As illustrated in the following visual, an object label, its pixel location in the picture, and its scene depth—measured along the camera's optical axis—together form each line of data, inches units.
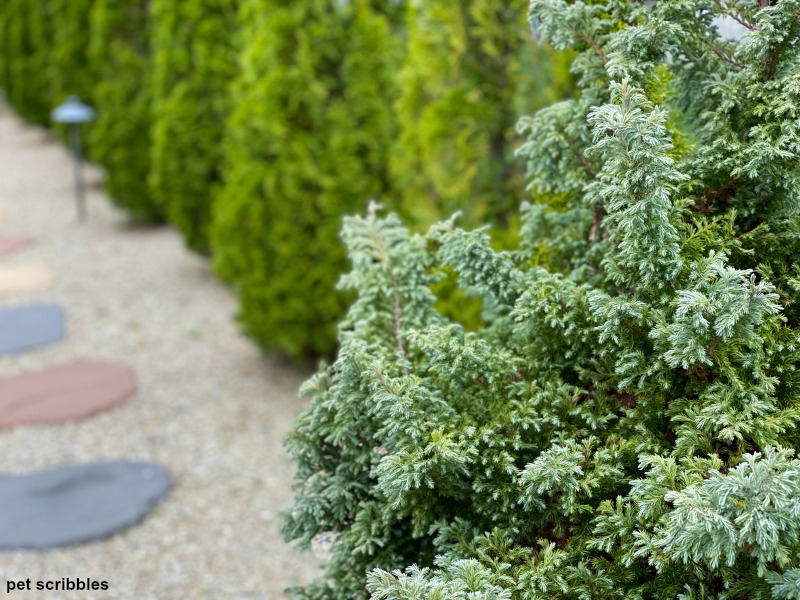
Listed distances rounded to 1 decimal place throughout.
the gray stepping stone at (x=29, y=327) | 236.4
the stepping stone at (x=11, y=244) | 328.6
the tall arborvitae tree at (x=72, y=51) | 389.7
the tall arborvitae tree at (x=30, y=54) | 484.4
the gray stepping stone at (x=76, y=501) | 144.3
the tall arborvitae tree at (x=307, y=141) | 188.5
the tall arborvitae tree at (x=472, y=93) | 149.2
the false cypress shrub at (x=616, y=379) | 50.9
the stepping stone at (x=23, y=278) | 283.0
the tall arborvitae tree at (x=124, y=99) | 340.5
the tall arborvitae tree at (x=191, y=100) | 258.5
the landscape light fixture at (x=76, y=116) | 332.8
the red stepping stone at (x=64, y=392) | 191.9
